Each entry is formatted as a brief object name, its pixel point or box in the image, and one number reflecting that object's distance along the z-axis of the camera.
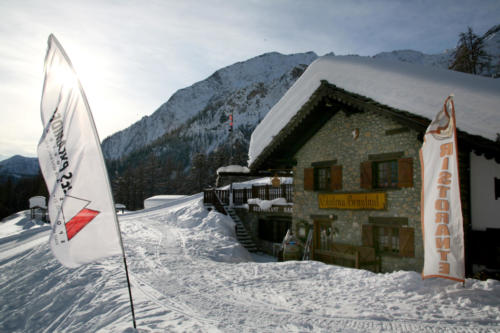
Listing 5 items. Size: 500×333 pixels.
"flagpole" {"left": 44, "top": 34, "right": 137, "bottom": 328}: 5.09
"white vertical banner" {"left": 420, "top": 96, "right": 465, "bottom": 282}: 6.66
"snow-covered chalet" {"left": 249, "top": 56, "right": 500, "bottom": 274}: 9.26
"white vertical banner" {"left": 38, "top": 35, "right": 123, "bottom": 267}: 5.09
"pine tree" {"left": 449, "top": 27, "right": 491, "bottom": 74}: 31.38
